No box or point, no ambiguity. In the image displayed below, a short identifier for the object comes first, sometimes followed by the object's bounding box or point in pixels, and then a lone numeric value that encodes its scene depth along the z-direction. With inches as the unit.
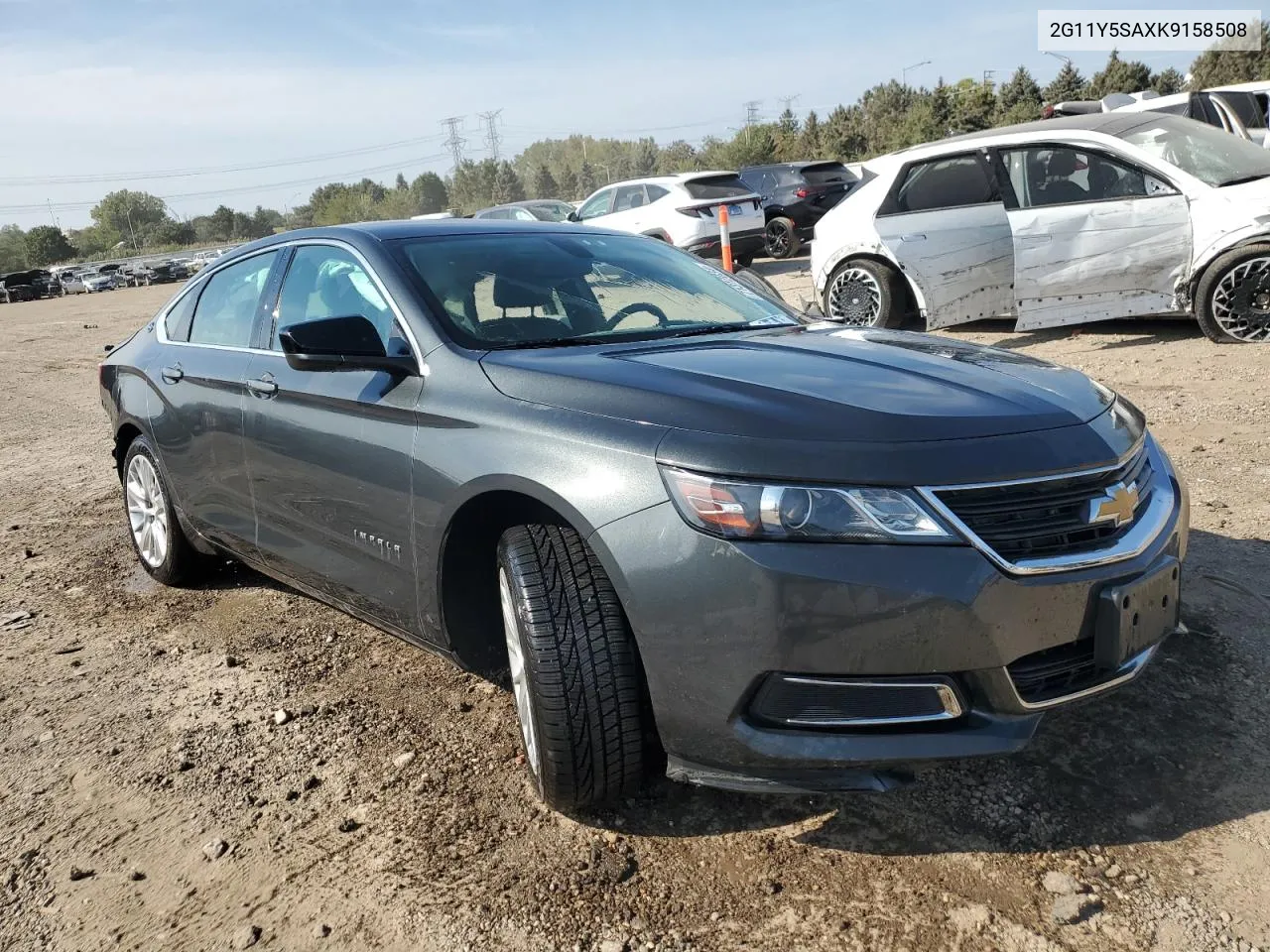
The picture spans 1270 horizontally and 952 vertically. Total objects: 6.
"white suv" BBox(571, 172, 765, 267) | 604.7
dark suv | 715.4
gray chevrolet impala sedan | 82.1
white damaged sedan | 277.0
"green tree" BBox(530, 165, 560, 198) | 4822.8
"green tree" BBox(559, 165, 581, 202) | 4663.4
